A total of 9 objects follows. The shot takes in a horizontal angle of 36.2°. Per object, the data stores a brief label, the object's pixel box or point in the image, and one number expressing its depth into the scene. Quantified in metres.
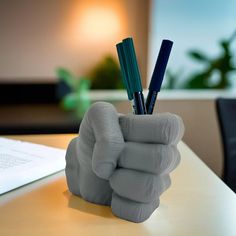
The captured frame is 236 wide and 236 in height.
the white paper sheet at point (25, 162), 0.64
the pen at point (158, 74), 0.55
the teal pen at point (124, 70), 0.55
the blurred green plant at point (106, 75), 3.41
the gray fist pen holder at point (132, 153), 0.49
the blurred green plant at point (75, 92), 2.73
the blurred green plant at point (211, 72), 3.12
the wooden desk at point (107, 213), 0.49
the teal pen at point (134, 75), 0.54
